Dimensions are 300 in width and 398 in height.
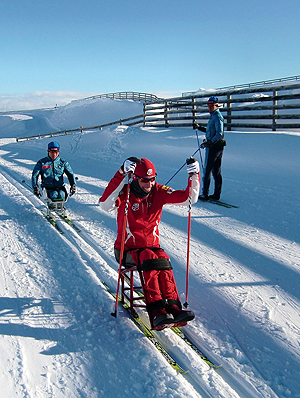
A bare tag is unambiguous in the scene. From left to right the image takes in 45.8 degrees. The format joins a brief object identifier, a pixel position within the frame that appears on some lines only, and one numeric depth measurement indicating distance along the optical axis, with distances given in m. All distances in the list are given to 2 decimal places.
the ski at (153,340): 2.92
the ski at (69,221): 6.36
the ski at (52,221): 6.28
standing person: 7.49
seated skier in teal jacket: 7.29
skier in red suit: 3.41
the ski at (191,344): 2.99
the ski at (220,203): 7.30
